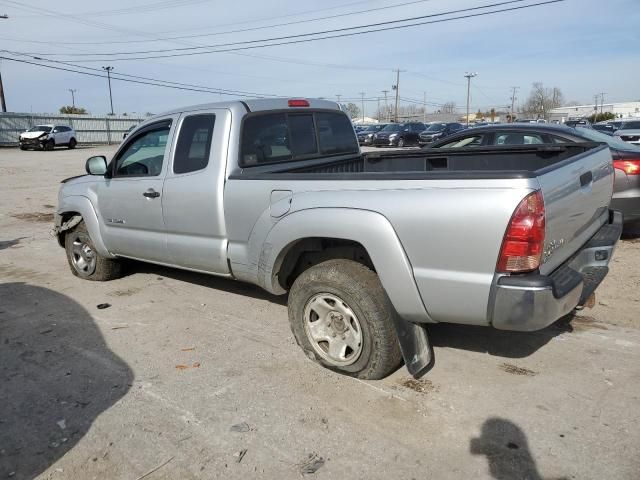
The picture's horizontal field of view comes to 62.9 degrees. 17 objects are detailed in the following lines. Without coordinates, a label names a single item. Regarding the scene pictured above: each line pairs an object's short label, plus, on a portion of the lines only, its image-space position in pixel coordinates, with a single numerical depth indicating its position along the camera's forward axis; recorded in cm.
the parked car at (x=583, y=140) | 666
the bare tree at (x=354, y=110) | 11331
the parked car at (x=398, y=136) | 3422
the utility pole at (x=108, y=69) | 6389
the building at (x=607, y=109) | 12342
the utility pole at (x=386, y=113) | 11474
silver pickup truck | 281
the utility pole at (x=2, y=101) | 4403
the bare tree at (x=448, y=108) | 13475
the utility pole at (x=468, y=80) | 8494
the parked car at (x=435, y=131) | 3419
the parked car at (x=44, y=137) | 3412
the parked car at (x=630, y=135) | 1711
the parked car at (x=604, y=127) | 2923
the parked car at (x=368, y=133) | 3750
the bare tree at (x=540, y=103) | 10946
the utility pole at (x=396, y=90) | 7572
